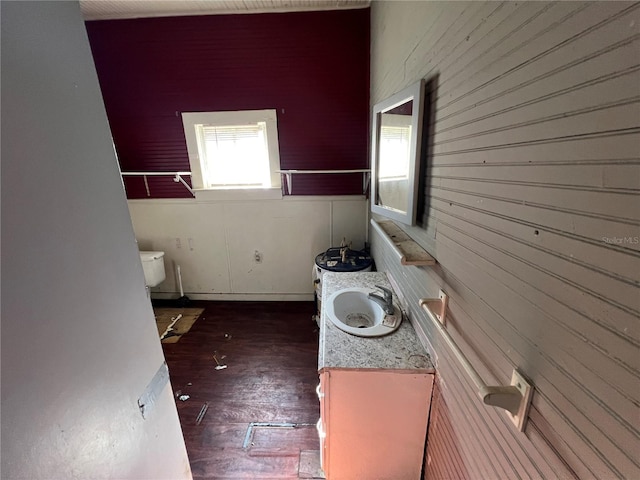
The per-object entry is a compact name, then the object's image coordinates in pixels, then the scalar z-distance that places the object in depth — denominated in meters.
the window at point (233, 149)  2.67
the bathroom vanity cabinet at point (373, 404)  1.16
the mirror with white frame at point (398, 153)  1.14
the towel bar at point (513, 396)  0.59
